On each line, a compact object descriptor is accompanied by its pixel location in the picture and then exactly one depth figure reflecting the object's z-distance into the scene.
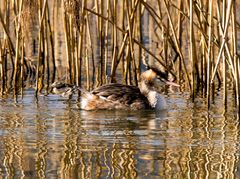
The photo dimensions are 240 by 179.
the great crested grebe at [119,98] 18.89
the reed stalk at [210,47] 17.42
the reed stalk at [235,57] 16.78
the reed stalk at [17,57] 19.78
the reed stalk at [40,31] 20.02
